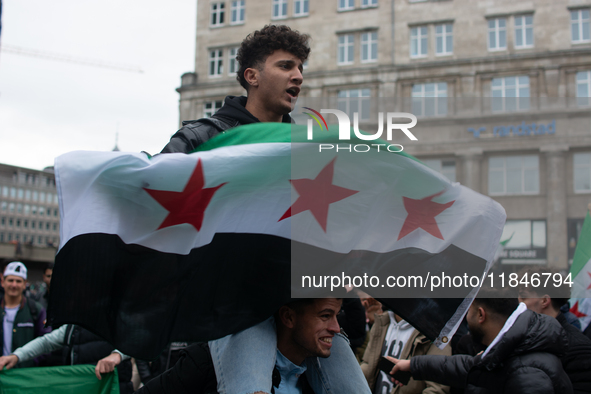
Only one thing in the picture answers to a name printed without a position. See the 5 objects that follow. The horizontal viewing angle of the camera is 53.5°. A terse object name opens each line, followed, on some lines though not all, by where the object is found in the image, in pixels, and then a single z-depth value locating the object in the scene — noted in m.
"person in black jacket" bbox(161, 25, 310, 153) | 3.41
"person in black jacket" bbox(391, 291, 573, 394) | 3.95
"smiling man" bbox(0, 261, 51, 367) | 7.06
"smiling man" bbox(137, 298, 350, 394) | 3.00
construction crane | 102.44
